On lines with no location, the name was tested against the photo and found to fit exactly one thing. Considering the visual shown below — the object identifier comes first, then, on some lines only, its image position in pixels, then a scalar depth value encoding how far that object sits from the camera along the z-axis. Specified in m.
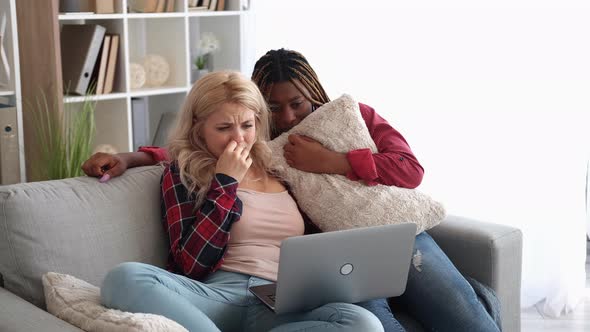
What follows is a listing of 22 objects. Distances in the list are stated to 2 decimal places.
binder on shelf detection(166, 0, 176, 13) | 3.68
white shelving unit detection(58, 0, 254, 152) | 3.47
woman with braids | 2.16
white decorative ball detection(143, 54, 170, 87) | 3.74
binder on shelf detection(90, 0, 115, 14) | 3.35
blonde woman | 1.81
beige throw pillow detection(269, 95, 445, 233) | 2.30
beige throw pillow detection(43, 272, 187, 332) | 1.65
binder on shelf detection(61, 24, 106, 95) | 3.38
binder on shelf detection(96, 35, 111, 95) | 3.41
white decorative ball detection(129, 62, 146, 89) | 3.60
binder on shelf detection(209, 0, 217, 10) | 3.85
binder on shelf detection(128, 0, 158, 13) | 3.62
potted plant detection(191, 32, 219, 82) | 3.98
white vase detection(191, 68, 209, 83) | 3.98
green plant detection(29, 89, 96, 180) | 3.12
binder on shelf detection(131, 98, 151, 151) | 3.69
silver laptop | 1.79
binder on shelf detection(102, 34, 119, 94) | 3.45
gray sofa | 1.96
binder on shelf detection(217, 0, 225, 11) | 3.88
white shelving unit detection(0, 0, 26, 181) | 3.04
